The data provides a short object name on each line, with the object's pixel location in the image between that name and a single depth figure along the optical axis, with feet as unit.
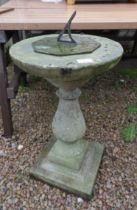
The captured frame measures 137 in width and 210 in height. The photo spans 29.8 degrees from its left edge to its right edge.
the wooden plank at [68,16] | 5.29
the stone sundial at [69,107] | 3.54
